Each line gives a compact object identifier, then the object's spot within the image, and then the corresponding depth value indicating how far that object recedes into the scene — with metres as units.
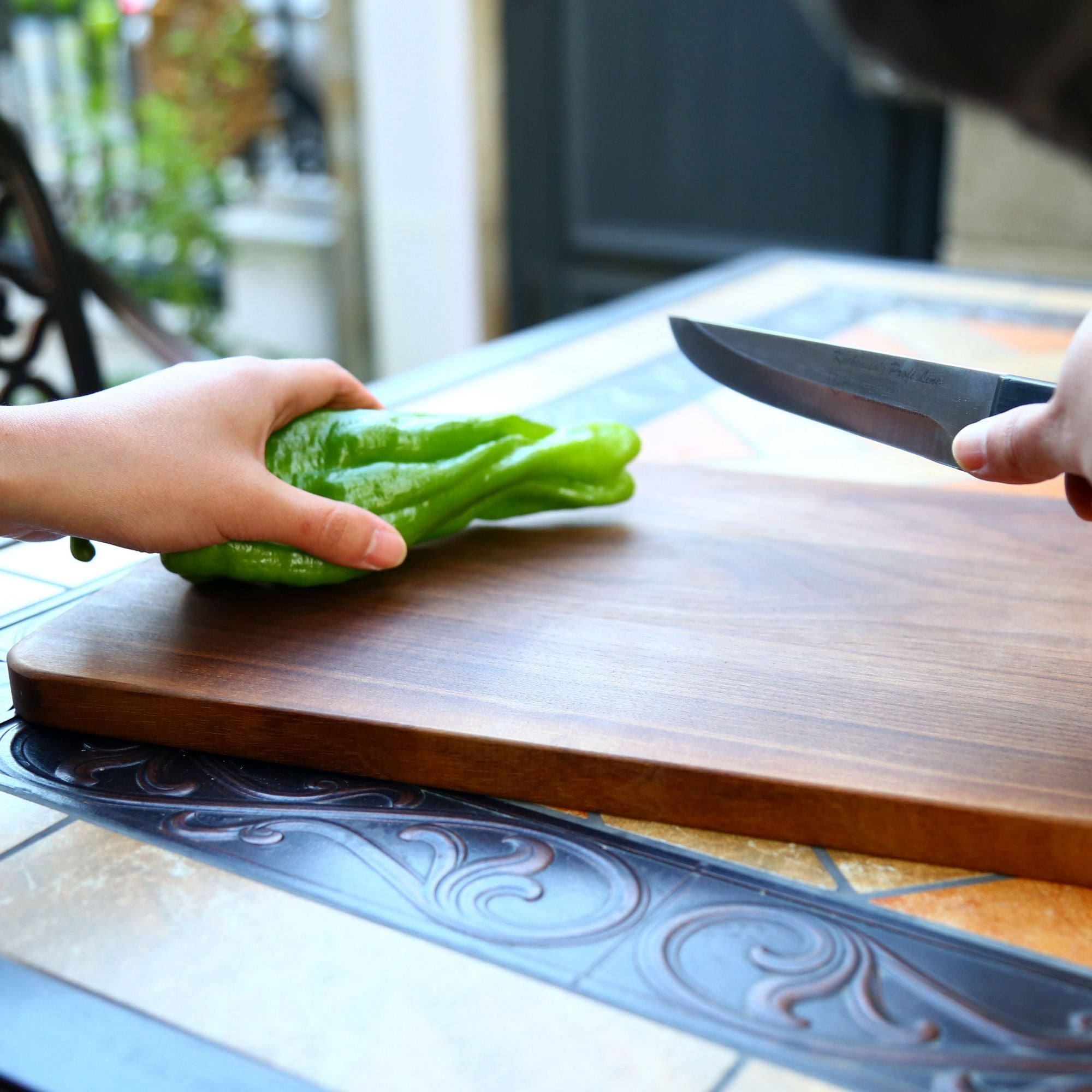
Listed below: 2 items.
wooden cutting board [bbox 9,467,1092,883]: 0.58
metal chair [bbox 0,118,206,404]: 1.40
